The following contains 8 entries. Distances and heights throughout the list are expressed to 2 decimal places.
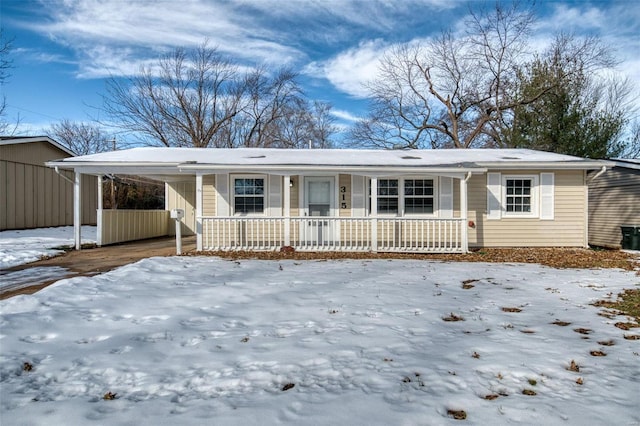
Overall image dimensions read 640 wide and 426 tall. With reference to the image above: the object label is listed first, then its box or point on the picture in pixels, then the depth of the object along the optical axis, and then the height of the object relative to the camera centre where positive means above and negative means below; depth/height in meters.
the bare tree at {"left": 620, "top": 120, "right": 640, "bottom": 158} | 26.48 +4.90
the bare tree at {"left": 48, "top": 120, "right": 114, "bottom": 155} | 31.25 +6.41
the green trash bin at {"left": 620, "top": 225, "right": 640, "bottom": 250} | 11.37 -0.80
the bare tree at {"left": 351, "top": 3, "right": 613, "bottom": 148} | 20.56 +7.32
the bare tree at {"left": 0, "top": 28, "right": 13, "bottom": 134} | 14.07 +6.36
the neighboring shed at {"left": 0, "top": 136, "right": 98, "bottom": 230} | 14.02 +1.09
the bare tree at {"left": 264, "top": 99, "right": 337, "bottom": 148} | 28.69 +7.19
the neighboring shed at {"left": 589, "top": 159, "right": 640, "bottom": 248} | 12.18 +0.32
